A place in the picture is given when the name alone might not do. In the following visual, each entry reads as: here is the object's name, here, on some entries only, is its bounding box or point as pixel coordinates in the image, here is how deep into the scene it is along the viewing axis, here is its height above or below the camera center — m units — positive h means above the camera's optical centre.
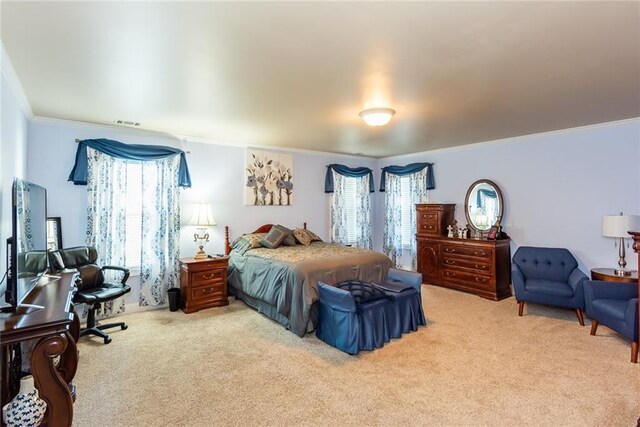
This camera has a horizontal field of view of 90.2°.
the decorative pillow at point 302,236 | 5.33 -0.35
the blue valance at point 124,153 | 3.93 +0.85
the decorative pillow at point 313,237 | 5.59 -0.38
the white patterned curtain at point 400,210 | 6.41 +0.10
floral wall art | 5.44 +0.66
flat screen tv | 1.72 -0.16
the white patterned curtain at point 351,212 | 6.56 +0.06
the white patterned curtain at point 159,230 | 4.42 -0.19
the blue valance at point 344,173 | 6.41 +0.89
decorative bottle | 1.65 -1.02
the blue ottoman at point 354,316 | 3.10 -1.03
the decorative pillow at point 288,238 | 5.14 -0.37
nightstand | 4.32 -0.93
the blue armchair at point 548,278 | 3.84 -0.85
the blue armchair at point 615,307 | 2.88 -0.92
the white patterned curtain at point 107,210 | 4.02 +0.09
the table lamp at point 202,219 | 4.64 -0.04
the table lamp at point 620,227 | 3.62 -0.16
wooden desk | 1.55 -0.65
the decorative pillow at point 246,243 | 4.85 -0.42
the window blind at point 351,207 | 6.77 +0.17
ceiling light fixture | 3.37 +1.06
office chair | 3.35 -0.75
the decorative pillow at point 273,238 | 4.91 -0.35
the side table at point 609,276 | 3.52 -0.71
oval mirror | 5.23 +0.15
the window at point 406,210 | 6.57 +0.10
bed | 3.53 -0.74
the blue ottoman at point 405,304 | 3.46 -1.02
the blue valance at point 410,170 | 6.16 +0.90
